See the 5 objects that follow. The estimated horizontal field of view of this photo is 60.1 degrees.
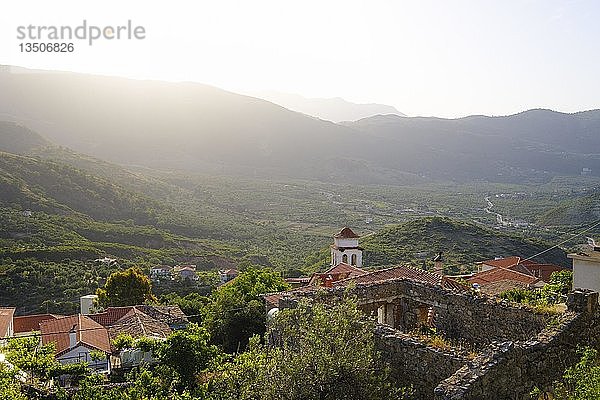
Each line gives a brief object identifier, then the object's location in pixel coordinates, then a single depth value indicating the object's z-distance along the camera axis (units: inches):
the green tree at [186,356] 419.2
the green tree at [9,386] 325.8
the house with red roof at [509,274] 1037.8
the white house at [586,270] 550.6
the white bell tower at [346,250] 1487.5
